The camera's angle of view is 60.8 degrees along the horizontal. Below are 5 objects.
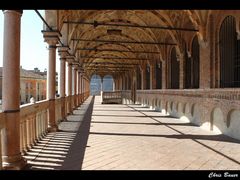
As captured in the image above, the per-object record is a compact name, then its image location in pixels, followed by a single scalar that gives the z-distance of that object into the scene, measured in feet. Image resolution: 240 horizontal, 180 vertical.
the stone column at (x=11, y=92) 12.32
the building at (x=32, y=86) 129.47
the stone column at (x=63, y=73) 32.95
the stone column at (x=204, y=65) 27.96
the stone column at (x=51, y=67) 24.71
